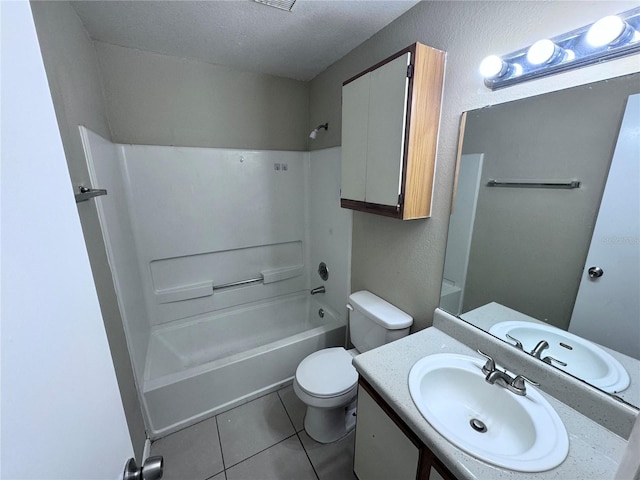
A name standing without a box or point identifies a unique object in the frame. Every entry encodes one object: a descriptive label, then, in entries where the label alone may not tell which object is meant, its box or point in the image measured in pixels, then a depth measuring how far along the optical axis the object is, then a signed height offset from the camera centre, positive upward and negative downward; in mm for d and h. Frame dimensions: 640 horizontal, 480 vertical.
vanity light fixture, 706 +390
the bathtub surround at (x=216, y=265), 1634 -709
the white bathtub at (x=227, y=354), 1610 -1325
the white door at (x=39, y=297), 291 -155
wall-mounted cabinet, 1118 +235
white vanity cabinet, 821 -954
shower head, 2073 +414
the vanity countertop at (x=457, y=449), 667 -743
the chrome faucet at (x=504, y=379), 883 -700
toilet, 1432 -1122
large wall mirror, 769 -169
